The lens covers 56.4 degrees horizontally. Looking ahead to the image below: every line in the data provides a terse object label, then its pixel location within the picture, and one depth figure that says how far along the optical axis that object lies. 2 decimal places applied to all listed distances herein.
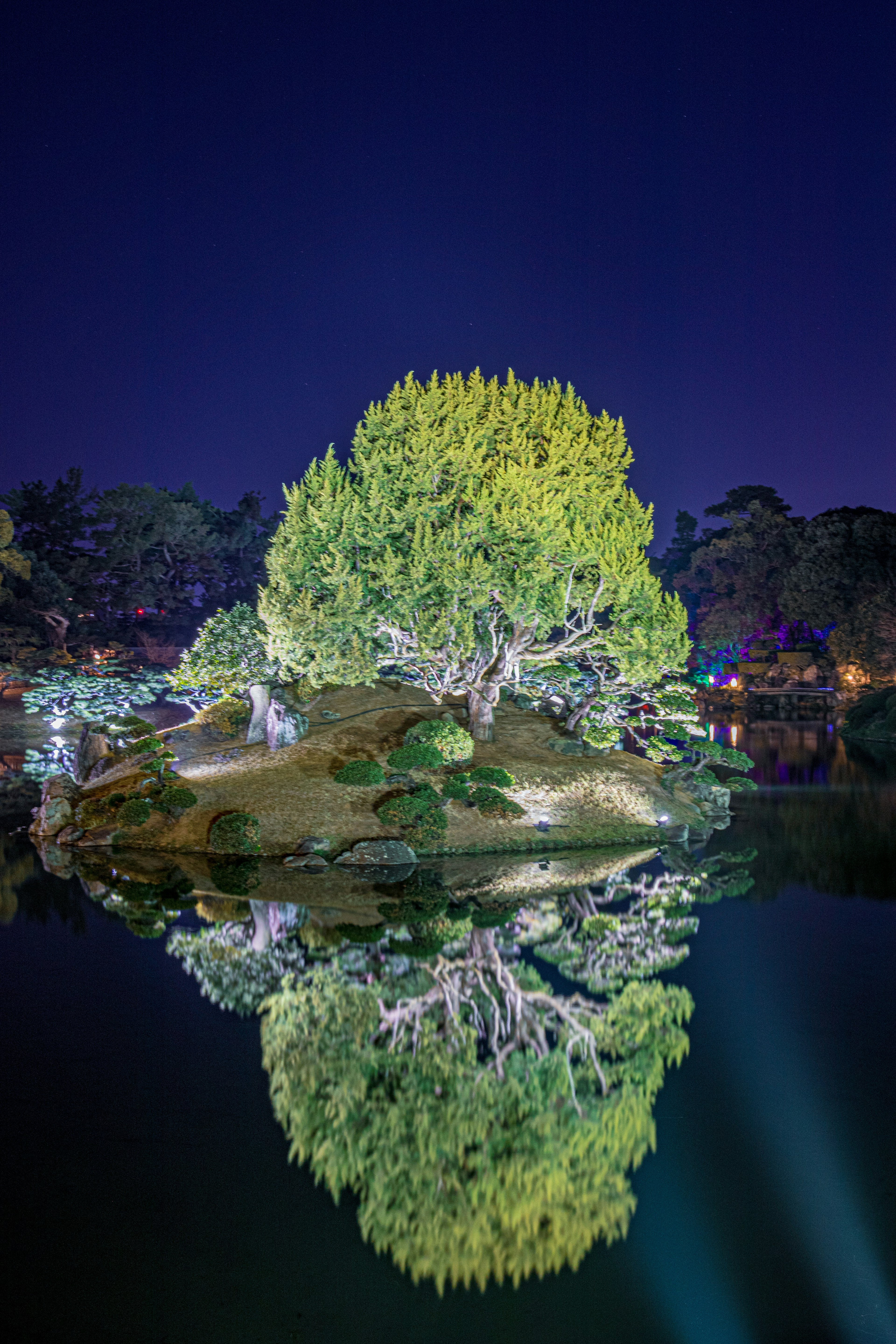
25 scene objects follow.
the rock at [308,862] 17.83
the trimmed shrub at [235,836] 18.91
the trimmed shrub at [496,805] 20.44
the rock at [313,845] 18.58
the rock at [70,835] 20.33
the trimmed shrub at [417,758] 21.55
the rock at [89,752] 27.42
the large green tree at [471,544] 22.16
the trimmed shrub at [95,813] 20.88
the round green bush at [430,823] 19.41
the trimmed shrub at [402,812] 19.64
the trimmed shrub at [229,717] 28.95
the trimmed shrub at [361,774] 21.16
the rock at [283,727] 25.47
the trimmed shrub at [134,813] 20.33
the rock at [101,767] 26.52
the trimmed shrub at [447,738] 22.23
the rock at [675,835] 20.95
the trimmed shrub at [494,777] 21.05
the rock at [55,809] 21.27
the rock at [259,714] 27.09
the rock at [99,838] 20.11
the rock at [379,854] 18.20
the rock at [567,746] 24.20
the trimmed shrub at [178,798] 20.78
